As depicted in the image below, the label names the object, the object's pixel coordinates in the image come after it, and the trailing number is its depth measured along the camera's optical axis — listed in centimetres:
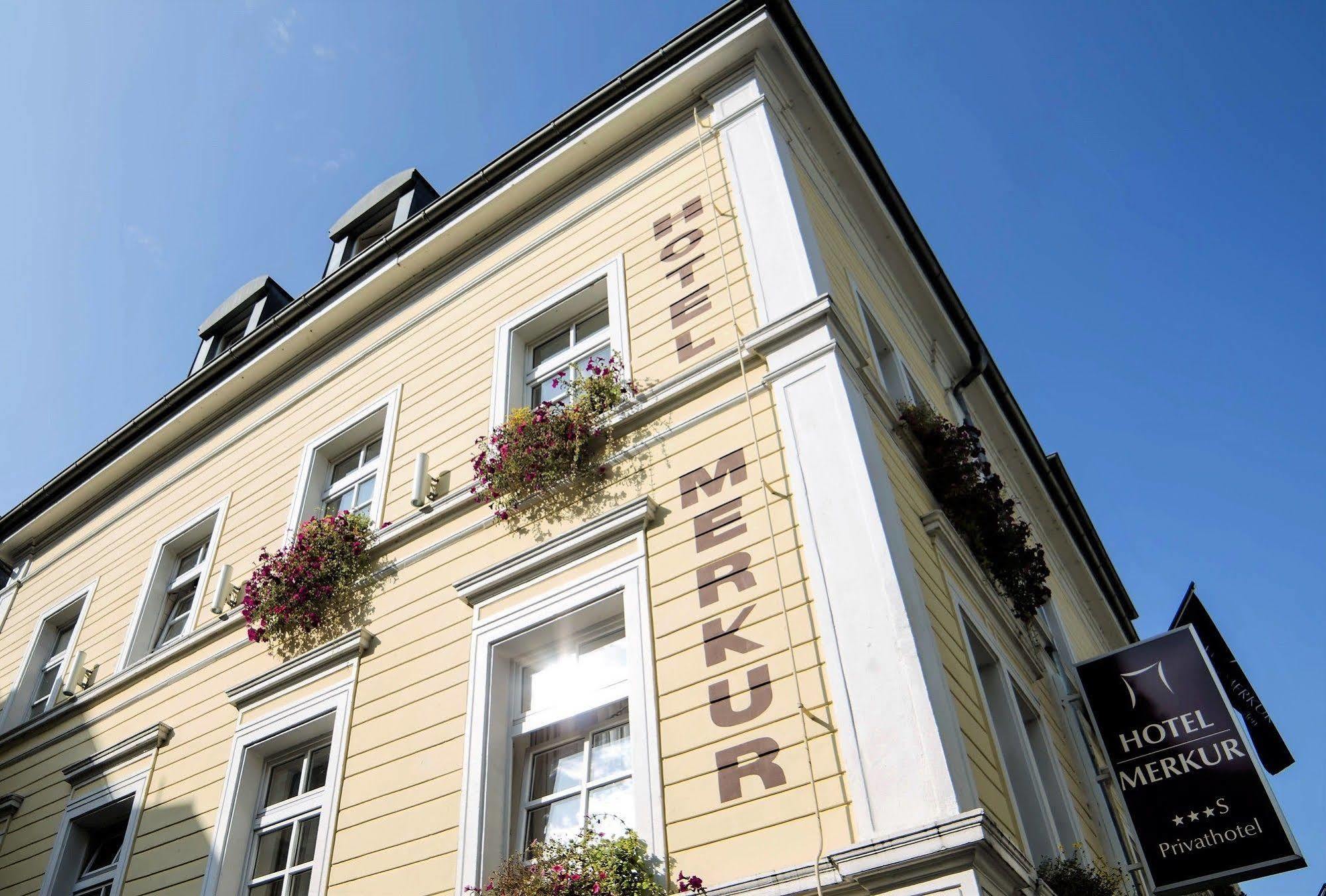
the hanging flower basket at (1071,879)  632
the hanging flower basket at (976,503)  805
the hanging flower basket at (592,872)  524
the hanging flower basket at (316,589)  870
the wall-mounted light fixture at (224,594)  993
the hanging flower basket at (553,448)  762
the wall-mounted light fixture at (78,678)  1117
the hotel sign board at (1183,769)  748
